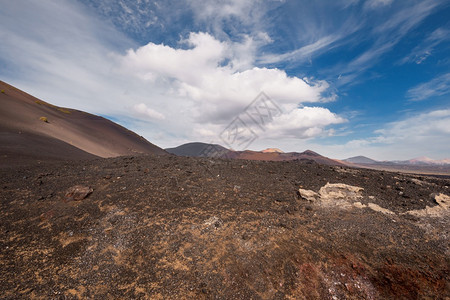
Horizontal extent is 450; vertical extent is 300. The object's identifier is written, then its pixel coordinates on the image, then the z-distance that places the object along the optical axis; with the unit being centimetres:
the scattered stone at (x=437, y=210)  732
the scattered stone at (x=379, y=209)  744
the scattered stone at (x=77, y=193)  726
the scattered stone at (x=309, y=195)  812
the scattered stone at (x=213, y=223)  624
